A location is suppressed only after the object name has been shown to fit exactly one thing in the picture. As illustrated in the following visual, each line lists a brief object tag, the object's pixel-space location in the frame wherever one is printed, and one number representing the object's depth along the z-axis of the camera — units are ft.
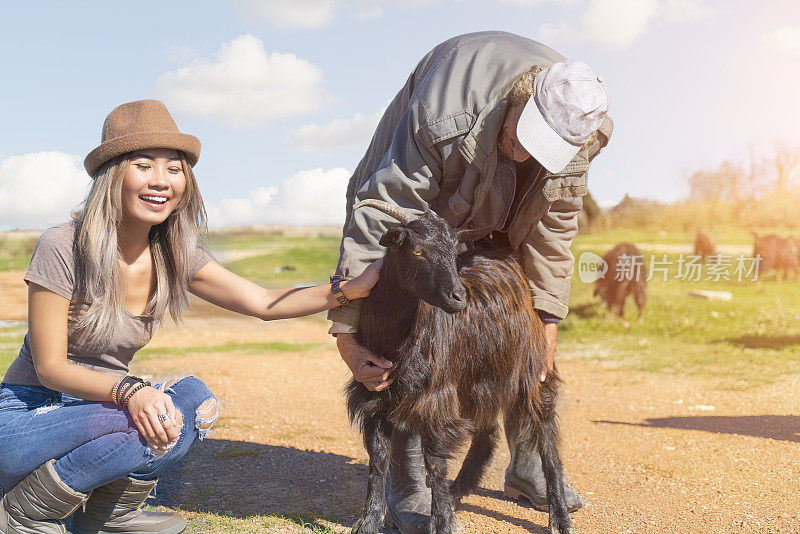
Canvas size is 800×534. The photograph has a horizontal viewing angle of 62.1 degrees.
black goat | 10.93
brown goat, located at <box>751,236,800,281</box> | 41.24
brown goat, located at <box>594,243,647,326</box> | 44.80
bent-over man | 11.05
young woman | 10.28
